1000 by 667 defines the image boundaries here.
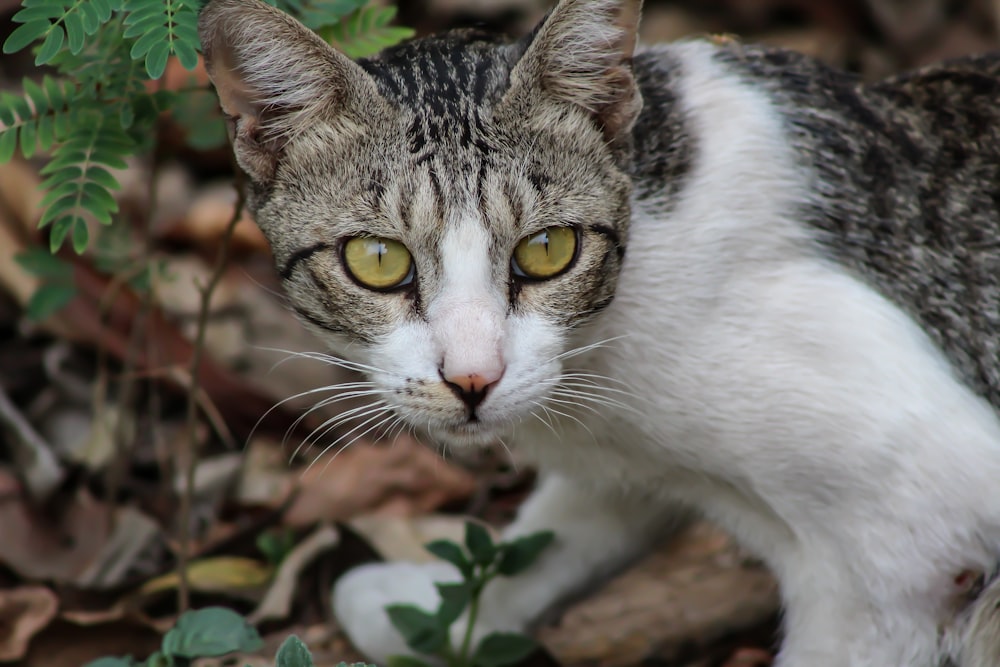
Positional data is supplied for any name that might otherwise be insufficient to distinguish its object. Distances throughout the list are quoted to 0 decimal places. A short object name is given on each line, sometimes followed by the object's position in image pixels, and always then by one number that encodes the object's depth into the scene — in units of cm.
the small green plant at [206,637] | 478
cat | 453
